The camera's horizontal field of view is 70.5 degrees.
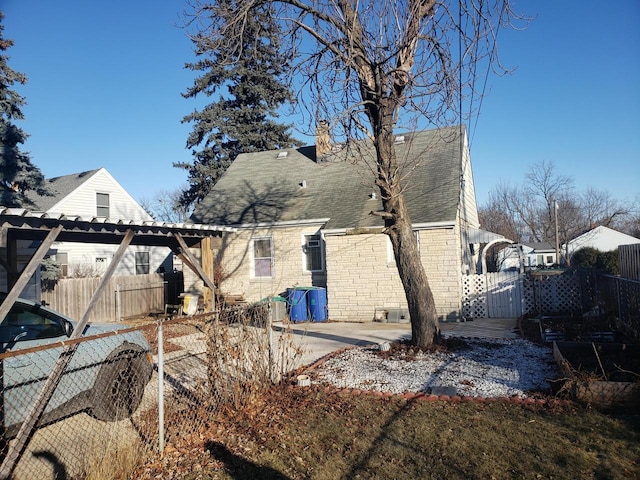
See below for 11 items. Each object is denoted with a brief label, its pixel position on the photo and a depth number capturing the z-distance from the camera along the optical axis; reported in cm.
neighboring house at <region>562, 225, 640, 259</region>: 4194
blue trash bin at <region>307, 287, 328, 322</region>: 1488
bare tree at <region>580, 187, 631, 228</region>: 4778
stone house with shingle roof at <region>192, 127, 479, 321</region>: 1391
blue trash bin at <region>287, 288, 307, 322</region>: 1494
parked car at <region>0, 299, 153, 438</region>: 450
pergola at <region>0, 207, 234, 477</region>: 449
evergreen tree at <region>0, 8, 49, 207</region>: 1534
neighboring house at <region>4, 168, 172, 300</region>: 2383
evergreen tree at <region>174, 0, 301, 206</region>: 3136
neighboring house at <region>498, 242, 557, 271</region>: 4303
